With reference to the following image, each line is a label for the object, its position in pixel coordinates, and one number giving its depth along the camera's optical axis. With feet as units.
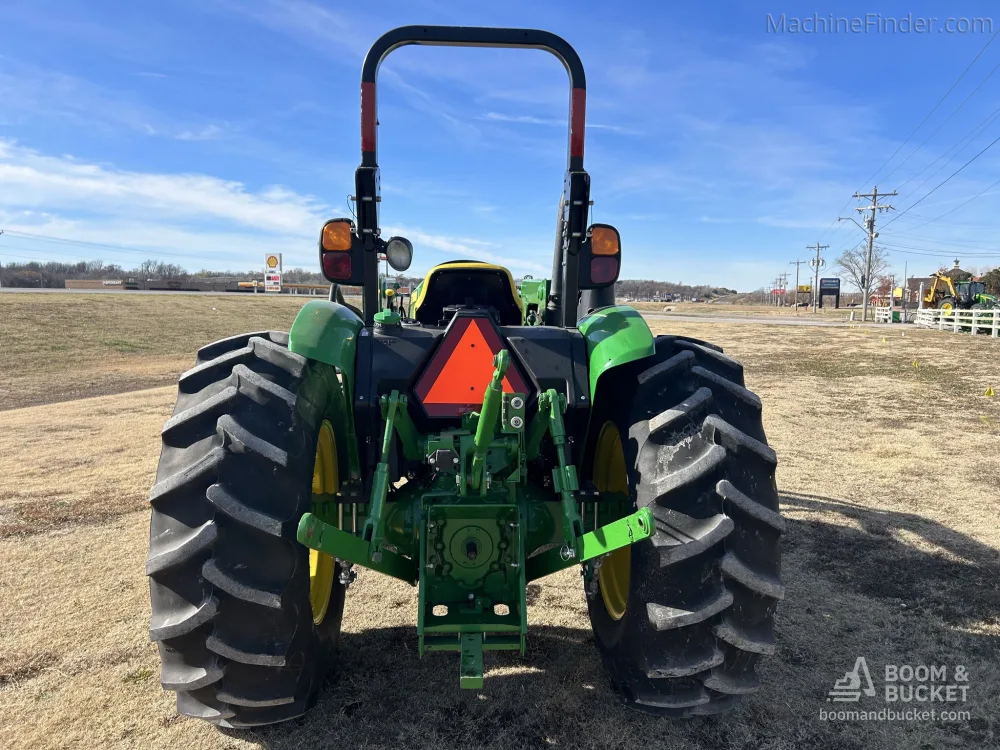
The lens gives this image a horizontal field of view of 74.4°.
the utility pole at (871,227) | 159.12
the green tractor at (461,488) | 7.58
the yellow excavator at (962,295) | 113.50
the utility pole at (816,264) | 259.60
